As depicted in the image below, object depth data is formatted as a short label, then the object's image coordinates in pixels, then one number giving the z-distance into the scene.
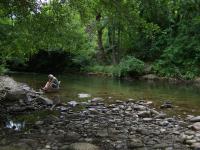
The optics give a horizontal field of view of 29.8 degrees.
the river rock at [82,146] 7.62
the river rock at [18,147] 7.55
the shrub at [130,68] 31.04
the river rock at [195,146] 7.83
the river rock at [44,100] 14.06
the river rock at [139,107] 12.80
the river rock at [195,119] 10.77
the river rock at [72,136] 8.43
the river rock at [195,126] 9.57
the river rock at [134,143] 7.95
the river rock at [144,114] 11.54
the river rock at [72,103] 13.77
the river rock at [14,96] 14.58
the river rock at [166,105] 13.64
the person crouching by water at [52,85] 18.91
